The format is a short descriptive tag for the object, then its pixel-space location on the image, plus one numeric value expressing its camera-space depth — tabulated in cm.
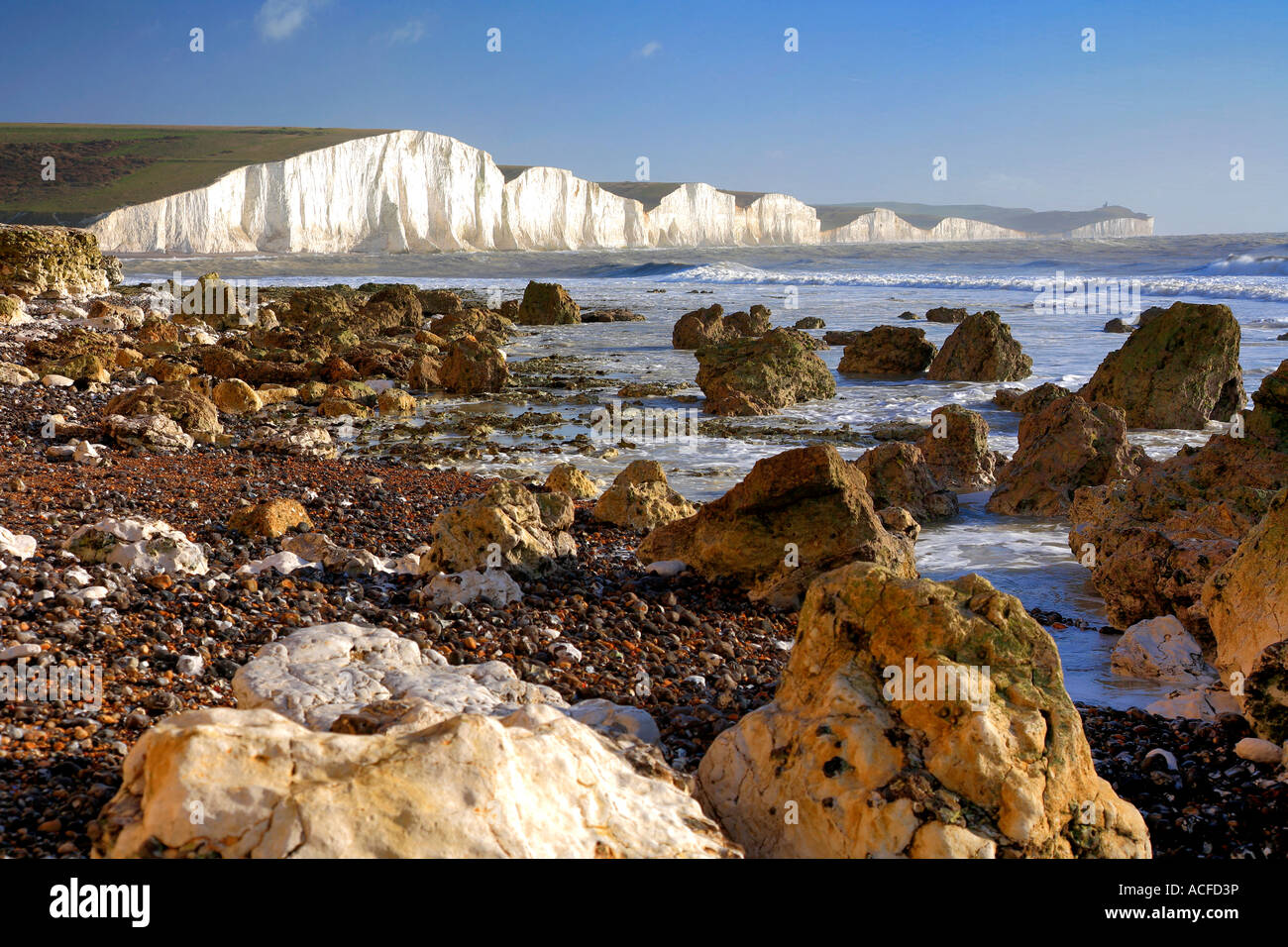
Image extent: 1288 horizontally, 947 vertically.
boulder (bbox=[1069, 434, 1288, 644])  575
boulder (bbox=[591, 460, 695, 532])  783
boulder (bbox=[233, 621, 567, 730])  331
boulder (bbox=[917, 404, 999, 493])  1024
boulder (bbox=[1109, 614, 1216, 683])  523
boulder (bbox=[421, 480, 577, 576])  588
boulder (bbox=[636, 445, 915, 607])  638
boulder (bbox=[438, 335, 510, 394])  1573
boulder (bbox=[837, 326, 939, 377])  1834
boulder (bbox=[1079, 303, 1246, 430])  1300
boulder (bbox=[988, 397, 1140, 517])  908
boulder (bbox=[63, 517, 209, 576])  523
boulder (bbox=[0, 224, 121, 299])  2098
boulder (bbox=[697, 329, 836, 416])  1463
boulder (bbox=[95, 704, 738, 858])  221
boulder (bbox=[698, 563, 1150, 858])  289
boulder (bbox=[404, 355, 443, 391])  1583
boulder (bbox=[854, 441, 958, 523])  877
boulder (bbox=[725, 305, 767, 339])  2248
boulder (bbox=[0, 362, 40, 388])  1179
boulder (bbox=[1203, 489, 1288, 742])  436
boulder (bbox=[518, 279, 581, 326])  2786
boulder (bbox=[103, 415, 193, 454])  924
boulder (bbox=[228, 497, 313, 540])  638
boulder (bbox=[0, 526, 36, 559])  509
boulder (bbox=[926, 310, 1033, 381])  1752
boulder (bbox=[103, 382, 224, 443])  1022
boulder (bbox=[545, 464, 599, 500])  888
